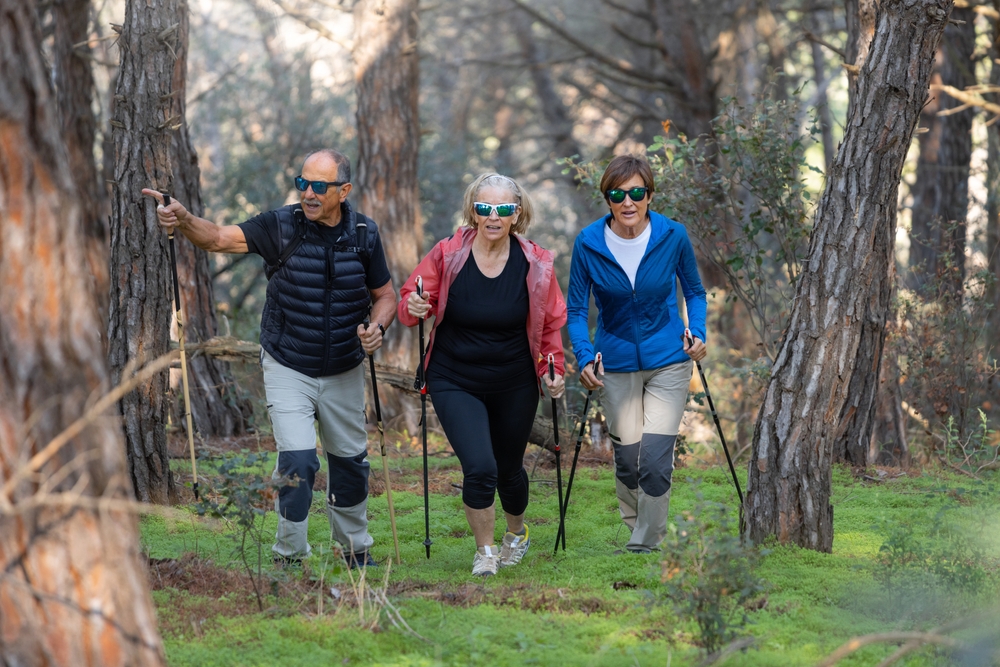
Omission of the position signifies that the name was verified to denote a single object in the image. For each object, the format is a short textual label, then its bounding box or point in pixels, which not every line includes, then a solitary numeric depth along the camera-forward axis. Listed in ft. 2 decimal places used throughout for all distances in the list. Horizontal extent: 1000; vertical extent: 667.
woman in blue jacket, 36.83
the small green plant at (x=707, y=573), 25.71
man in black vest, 34.32
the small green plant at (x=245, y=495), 29.76
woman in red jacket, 34.65
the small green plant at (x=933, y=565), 29.89
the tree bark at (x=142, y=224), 41.83
